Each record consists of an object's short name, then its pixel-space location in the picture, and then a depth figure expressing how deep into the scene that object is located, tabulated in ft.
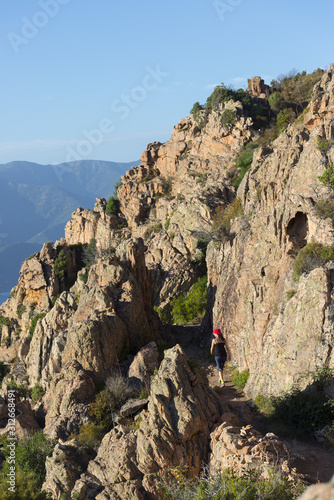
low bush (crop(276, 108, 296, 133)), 189.65
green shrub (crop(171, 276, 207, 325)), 124.98
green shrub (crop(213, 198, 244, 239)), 105.50
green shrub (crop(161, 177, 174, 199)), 216.17
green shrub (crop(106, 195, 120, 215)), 227.40
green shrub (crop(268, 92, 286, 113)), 218.89
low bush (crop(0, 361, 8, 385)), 145.85
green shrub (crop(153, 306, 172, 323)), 133.49
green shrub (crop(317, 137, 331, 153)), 78.52
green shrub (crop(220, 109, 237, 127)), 203.41
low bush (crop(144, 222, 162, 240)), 193.47
